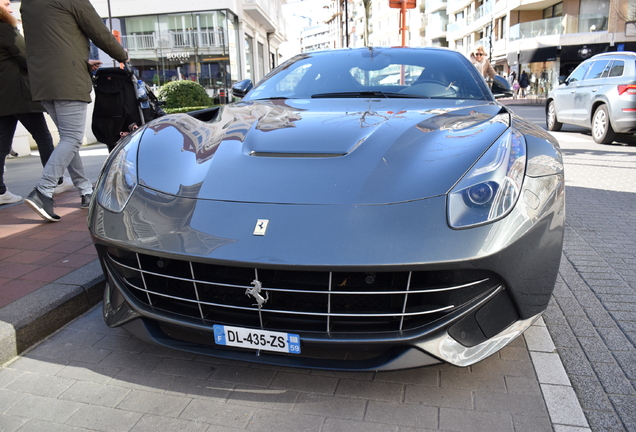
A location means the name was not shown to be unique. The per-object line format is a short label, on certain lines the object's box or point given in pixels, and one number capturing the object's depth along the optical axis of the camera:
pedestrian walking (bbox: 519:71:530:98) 30.28
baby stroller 4.38
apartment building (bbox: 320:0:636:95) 32.09
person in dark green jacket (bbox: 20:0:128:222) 3.87
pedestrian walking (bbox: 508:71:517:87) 32.69
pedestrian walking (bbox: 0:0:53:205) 4.37
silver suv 8.10
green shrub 14.34
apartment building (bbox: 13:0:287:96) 20.89
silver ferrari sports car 1.68
